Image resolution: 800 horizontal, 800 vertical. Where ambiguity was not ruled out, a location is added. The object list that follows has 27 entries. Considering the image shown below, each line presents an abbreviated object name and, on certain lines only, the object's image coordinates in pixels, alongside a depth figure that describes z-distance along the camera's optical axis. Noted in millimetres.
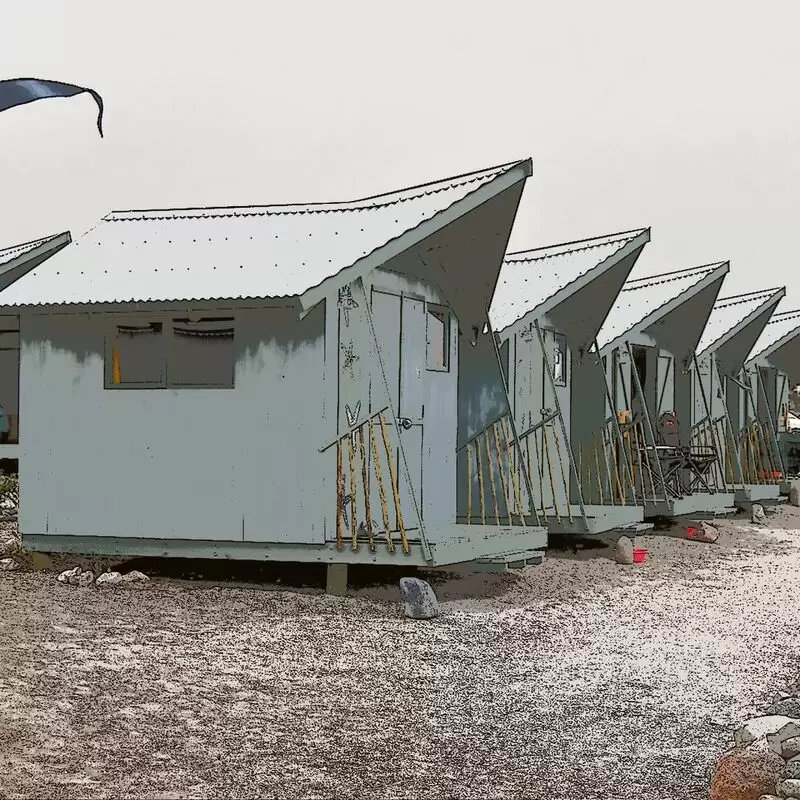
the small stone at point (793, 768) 4516
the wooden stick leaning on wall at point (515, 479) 11094
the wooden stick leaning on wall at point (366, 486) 9250
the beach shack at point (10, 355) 16391
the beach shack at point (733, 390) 18766
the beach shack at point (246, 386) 9453
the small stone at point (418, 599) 8836
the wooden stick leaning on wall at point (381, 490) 8931
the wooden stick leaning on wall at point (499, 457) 11229
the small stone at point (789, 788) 4419
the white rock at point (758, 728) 4941
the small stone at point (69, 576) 9773
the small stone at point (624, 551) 12648
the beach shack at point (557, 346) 12516
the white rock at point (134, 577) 9891
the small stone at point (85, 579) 9664
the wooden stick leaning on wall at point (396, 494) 8781
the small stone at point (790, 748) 4648
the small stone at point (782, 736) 4719
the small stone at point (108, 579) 9711
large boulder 4617
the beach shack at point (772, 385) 21047
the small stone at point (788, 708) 6016
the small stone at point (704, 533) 14977
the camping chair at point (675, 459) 15859
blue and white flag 4703
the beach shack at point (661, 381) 15000
